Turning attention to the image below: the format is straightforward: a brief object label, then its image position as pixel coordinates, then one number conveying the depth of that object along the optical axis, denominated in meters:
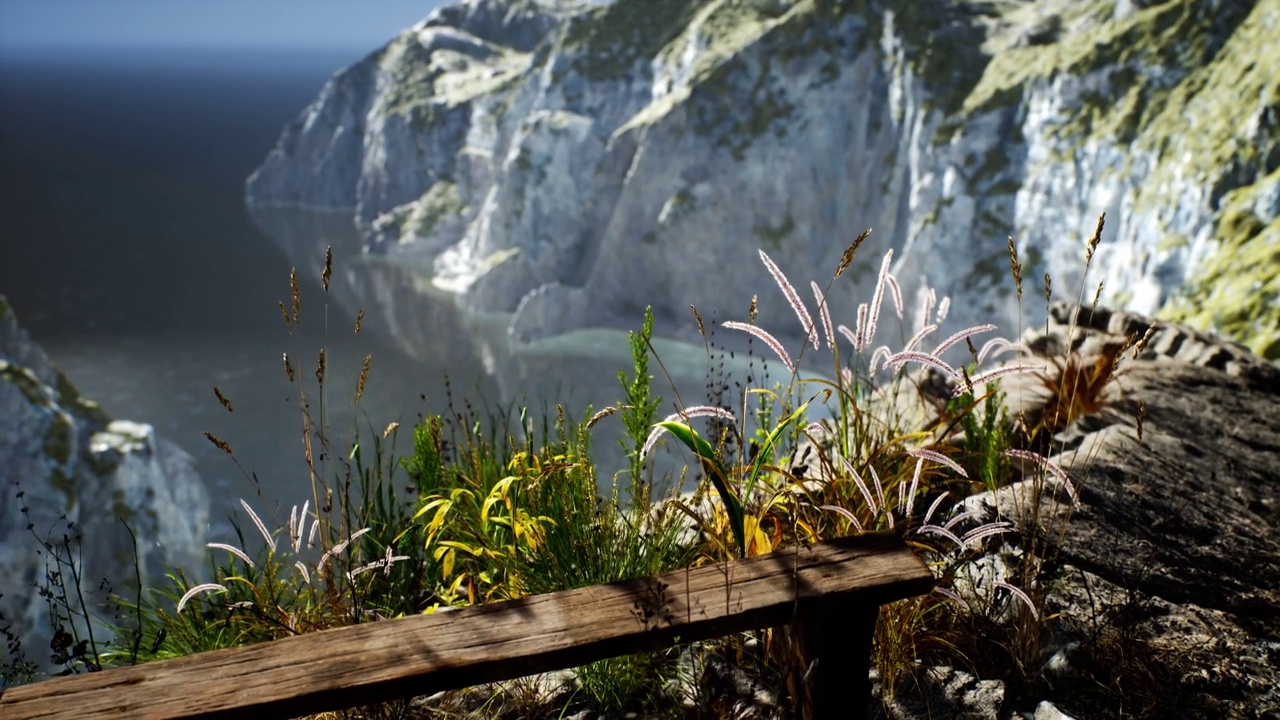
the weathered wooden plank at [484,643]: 1.91
